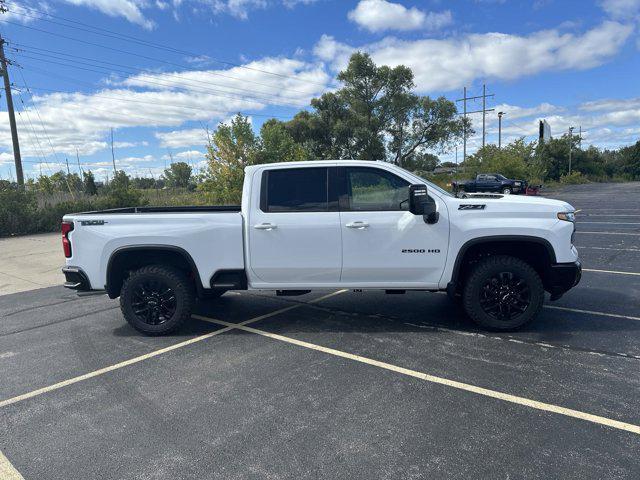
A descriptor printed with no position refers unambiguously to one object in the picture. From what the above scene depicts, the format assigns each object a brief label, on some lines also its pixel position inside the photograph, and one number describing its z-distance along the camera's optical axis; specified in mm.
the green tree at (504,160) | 43469
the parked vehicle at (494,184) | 32625
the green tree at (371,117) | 44250
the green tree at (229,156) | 21109
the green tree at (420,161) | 47156
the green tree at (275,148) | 22203
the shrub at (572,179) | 63688
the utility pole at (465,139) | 48044
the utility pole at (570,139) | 72894
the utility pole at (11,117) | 20611
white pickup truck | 4605
